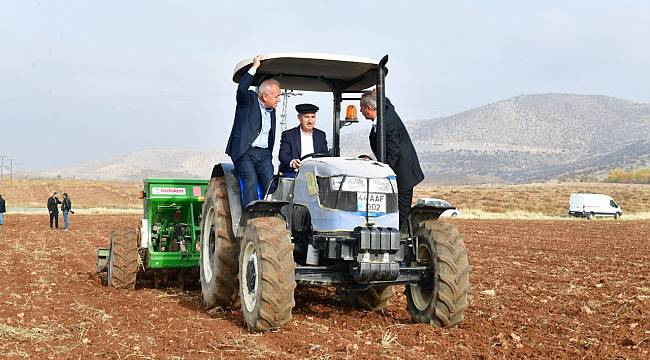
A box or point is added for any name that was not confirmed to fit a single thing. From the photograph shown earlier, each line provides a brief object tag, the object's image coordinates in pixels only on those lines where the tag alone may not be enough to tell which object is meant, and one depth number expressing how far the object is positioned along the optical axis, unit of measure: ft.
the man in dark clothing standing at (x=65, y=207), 89.40
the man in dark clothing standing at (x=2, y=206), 94.48
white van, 147.54
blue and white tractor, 21.84
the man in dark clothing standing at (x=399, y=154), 26.09
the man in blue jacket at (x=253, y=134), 25.84
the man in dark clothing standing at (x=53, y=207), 90.84
